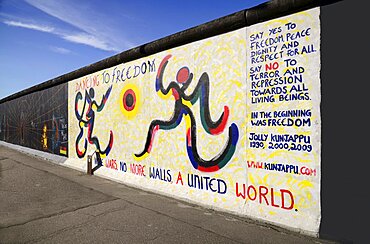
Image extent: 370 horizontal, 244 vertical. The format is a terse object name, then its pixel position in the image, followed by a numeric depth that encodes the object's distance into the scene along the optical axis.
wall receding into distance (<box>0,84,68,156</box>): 12.04
